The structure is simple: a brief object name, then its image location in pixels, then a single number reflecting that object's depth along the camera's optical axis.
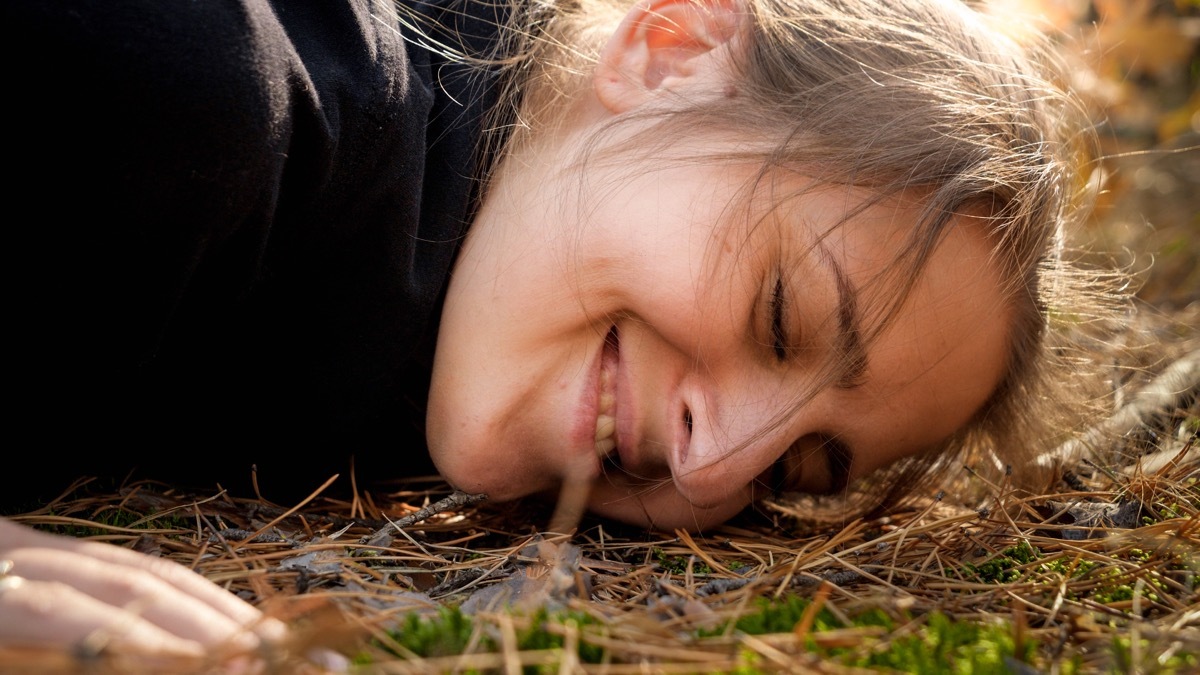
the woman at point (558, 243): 0.67
